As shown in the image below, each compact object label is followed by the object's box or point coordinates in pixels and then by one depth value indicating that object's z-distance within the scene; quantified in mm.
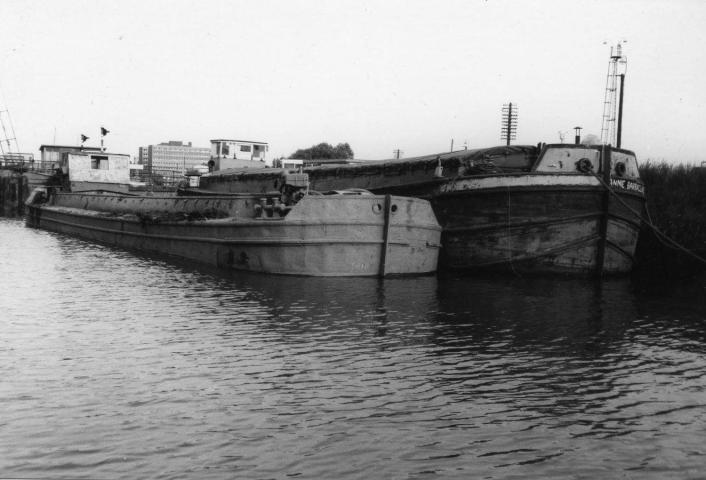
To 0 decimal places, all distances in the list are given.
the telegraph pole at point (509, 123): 41281
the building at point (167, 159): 192088
